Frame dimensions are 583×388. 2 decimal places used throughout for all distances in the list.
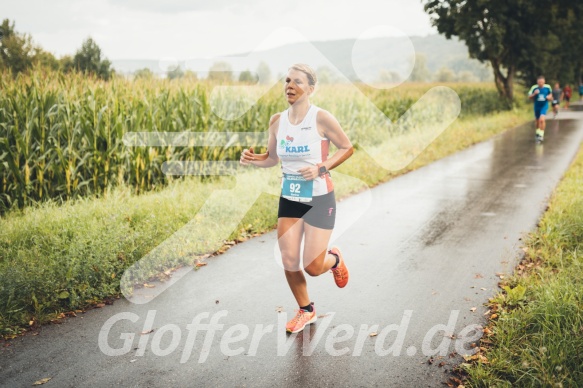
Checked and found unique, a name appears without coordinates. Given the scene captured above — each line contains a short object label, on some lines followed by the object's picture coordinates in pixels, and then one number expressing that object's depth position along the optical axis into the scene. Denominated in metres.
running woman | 3.89
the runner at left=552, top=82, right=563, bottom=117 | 31.14
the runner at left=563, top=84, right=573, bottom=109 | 39.92
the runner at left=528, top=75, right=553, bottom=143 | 16.36
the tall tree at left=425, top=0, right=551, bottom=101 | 30.52
